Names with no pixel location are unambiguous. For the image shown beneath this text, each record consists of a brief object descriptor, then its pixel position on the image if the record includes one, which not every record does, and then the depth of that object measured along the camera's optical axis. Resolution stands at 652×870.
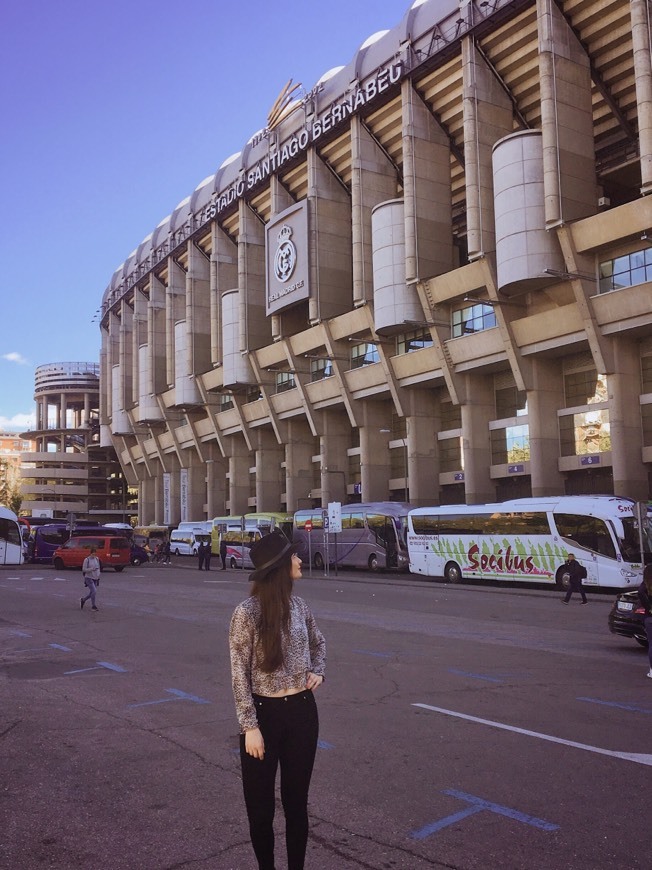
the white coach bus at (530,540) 26.19
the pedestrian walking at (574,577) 22.55
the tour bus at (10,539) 43.00
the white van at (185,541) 64.19
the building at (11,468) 123.00
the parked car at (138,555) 49.03
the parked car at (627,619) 12.45
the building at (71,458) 117.69
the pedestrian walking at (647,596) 9.65
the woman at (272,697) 3.76
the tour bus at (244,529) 48.45
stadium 36.12
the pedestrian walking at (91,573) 18.84
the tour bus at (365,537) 39.84
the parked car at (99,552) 40.84
